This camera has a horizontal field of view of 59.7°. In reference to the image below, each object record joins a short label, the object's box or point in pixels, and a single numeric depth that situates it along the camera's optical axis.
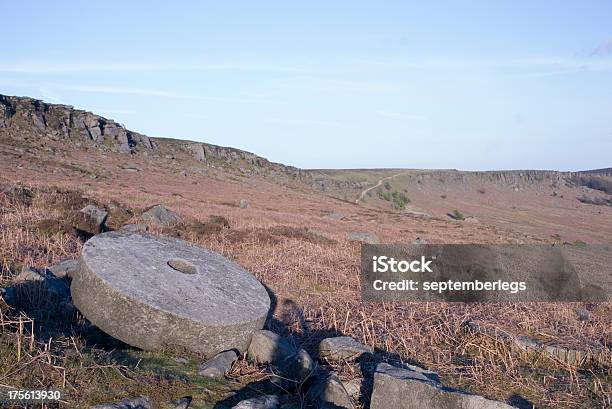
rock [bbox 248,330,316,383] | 6.22
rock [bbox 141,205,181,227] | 17.80
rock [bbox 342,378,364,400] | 5.77
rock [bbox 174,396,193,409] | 5.13
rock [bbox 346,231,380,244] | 21.75
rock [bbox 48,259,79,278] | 8.84
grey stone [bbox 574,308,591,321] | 10.34
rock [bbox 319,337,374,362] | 6.91
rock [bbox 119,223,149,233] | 14.27
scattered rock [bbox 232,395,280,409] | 5.07
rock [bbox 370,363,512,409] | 4.94
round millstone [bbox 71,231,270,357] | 6.38
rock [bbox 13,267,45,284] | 7.82
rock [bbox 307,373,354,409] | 5.42
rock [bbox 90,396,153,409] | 4.69
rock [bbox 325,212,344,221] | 36.88
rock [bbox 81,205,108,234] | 14.33
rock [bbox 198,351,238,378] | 6.11
